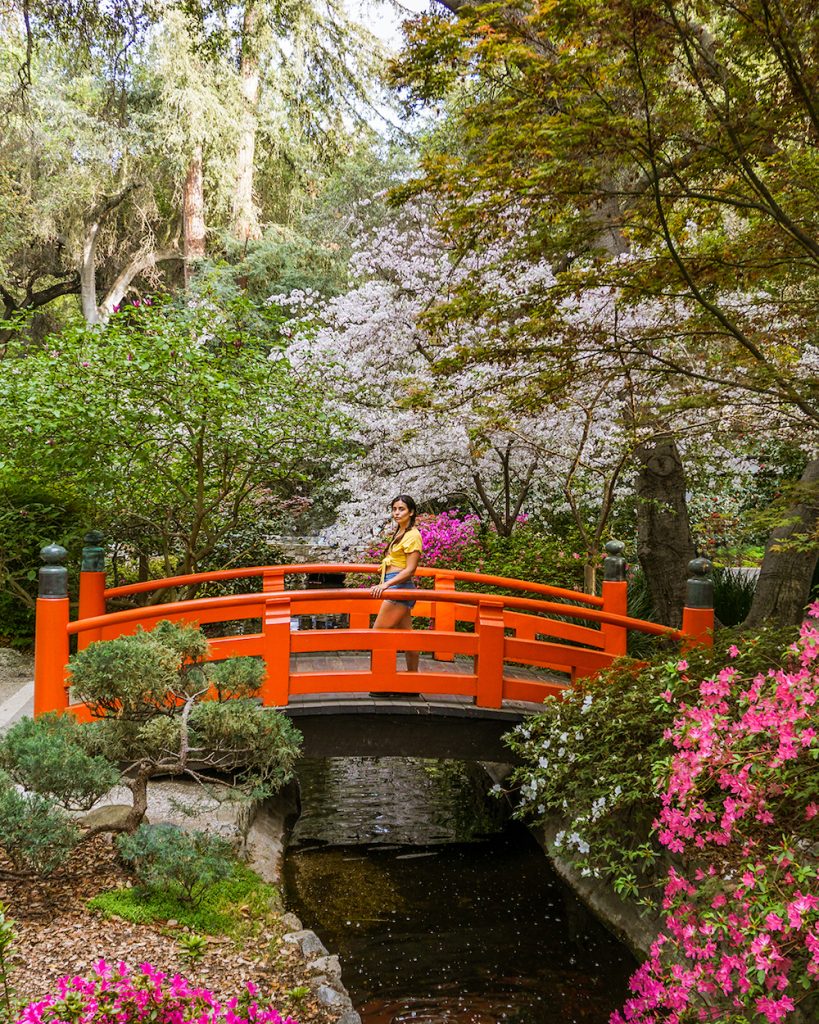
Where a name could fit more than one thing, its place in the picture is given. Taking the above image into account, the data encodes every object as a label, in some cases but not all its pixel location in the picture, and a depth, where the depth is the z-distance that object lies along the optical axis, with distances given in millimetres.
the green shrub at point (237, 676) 4316
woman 5883
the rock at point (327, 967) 3797
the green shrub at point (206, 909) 3890
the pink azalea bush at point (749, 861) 3049
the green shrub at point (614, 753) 4797
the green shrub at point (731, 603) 9055
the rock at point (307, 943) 3986
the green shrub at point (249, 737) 4086
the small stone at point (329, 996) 3572
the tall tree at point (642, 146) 4273
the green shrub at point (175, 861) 4004
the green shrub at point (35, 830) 3658
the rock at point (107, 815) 4482
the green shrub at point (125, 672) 4039
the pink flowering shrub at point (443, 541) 9398
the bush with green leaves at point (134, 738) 3725
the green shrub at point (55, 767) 3697
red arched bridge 5152
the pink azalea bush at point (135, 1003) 2920
